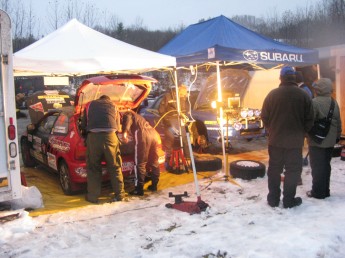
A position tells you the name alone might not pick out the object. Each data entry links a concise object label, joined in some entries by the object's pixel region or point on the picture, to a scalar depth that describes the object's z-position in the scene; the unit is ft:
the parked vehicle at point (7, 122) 15.65
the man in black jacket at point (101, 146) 19.42
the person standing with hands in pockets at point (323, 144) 17.83
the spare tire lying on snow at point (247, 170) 23.04
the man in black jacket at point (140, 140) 20.88
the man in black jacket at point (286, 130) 16.48
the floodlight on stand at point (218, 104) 23.24
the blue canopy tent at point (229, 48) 24.58
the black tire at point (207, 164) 25.94
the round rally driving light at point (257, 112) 31.58
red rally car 20.44
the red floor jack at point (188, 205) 17.31
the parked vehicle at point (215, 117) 30.32
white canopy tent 20.67
